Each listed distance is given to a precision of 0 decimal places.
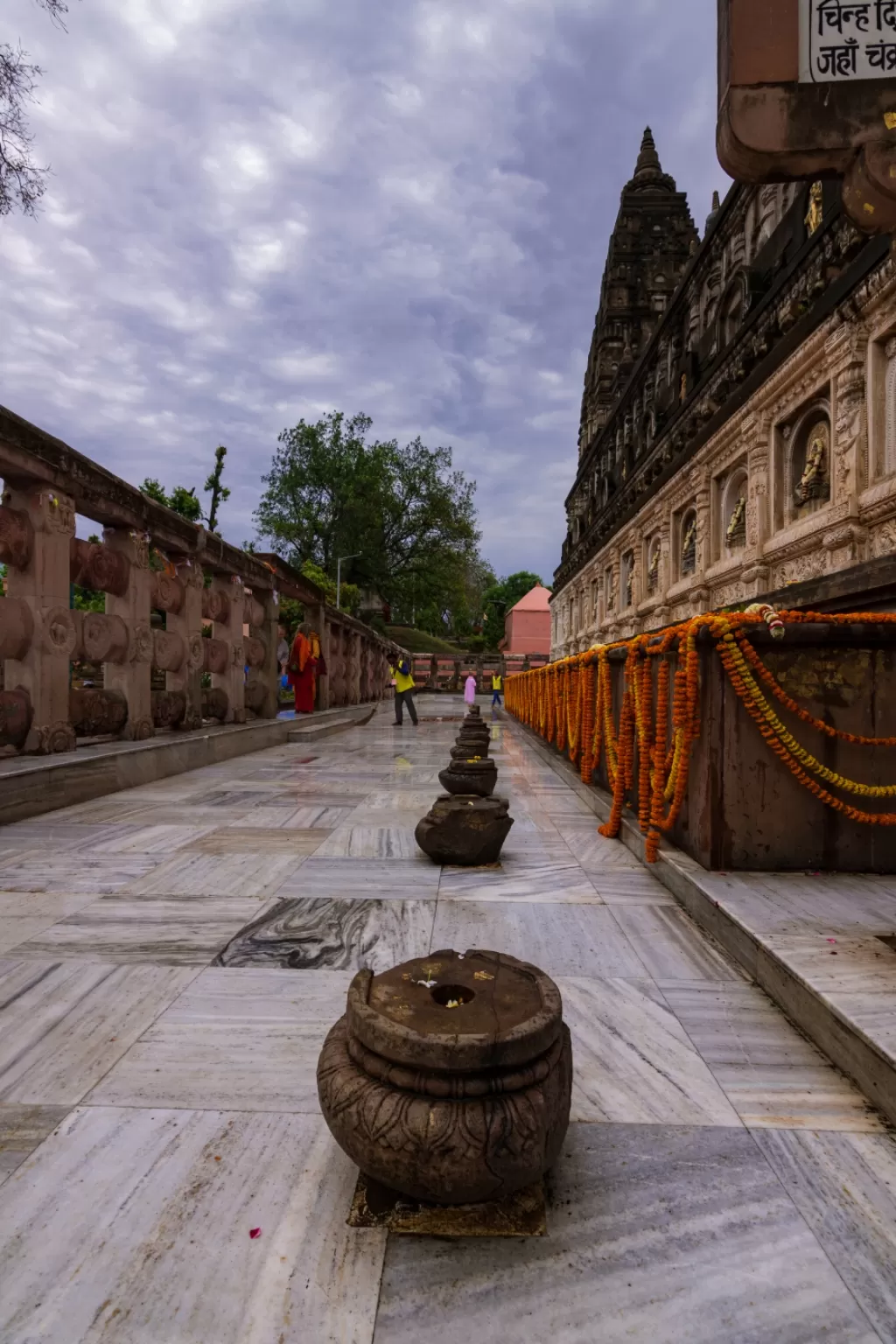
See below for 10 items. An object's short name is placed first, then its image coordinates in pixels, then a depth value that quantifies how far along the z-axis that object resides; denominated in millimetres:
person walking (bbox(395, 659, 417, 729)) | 13608
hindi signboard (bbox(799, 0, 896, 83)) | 3039
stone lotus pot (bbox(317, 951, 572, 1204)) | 1272
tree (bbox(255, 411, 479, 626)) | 38062
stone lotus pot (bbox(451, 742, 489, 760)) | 5250
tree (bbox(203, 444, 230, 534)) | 29812
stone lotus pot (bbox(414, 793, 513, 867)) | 3707
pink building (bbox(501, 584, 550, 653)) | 49844
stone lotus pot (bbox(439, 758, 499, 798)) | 4684
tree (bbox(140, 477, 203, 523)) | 26719
